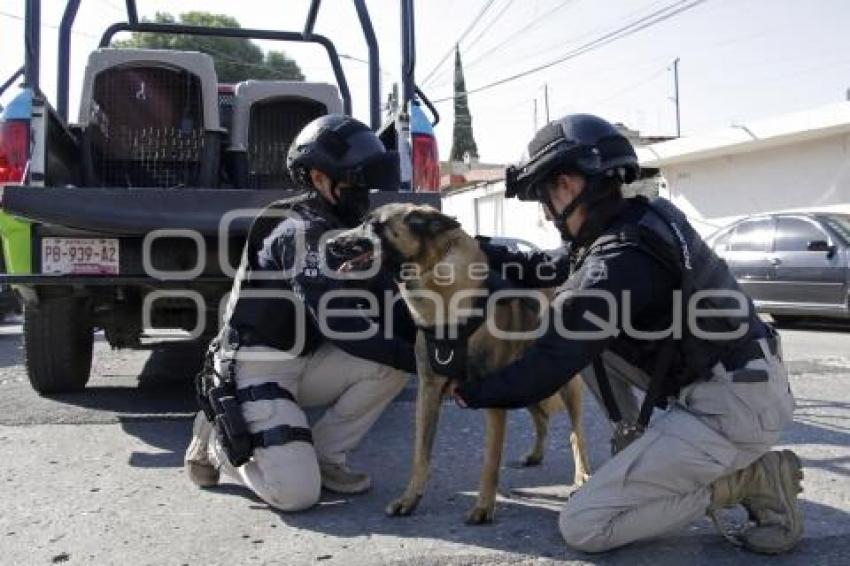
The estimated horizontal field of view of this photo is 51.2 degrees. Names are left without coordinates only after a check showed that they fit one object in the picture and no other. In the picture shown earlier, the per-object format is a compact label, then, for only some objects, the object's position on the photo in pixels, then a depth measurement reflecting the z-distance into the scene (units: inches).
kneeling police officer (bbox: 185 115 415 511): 139.6
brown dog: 129.6
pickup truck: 177.3
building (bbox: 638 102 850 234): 684.7
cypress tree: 2664.9
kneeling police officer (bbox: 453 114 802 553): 110.7
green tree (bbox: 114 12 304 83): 1006.4
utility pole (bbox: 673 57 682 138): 1829.5
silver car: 411.5
